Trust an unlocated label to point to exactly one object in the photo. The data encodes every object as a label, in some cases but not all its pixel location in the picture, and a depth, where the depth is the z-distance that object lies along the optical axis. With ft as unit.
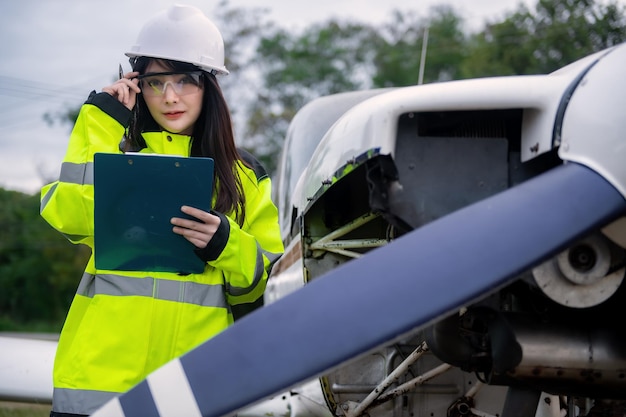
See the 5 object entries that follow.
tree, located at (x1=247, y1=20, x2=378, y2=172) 122.62
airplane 6.75
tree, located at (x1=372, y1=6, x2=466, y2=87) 130.31
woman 9.29
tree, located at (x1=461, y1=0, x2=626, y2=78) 65.00
